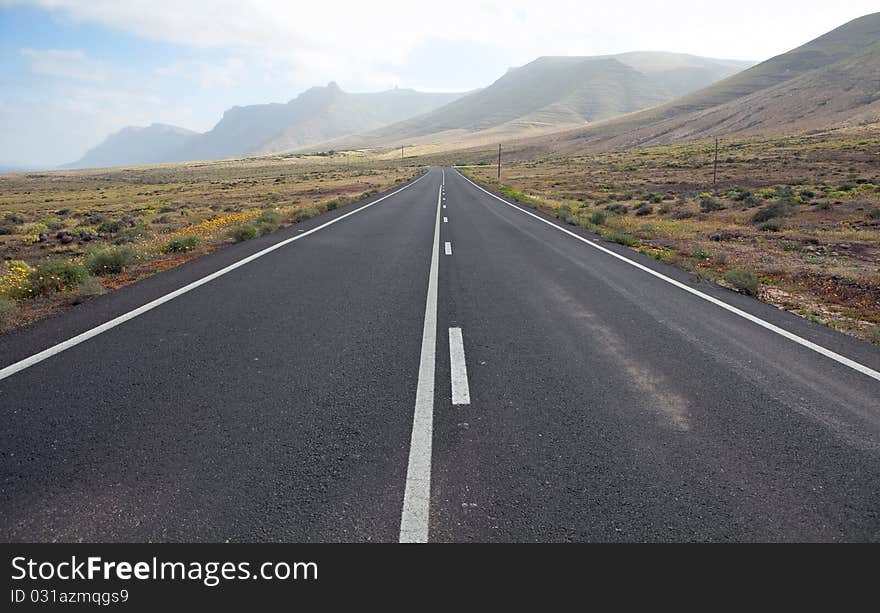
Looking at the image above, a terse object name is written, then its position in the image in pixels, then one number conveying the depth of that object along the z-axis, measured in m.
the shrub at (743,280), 8.84
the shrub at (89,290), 7.64
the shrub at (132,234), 19.05
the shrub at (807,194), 26.25
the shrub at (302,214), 20.34
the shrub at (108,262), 9.90
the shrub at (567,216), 19.86
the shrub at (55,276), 8.07
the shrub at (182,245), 12.79
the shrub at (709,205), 25.13
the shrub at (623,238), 14.48
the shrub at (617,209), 26.73
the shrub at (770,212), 20.36
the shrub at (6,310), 6.37
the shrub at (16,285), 7.79
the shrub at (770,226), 17.83
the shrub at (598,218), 20.34
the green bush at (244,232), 14.65
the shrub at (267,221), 16.38
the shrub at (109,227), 22.62
